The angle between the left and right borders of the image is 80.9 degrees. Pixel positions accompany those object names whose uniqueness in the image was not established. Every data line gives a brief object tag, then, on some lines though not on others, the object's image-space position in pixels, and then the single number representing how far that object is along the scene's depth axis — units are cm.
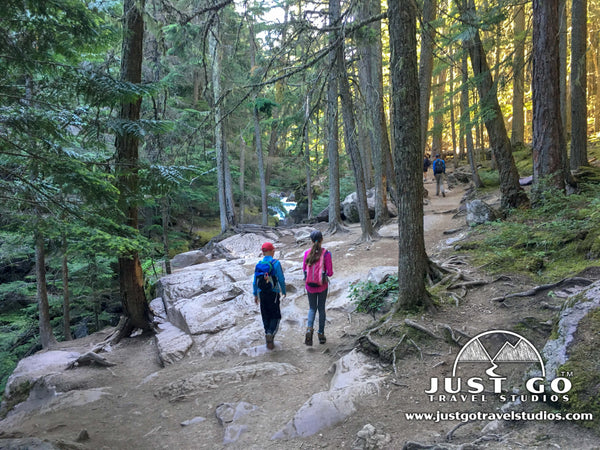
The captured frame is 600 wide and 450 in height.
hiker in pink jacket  601
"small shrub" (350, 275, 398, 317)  680
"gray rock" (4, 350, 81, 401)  704
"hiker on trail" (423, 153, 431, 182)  2132
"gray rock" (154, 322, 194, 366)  753
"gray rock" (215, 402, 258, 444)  423
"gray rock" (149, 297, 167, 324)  1006
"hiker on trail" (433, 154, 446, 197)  1736
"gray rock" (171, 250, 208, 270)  1611
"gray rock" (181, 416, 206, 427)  481
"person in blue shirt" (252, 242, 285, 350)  623
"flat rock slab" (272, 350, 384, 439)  382
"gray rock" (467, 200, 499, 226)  972
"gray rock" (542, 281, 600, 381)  284
